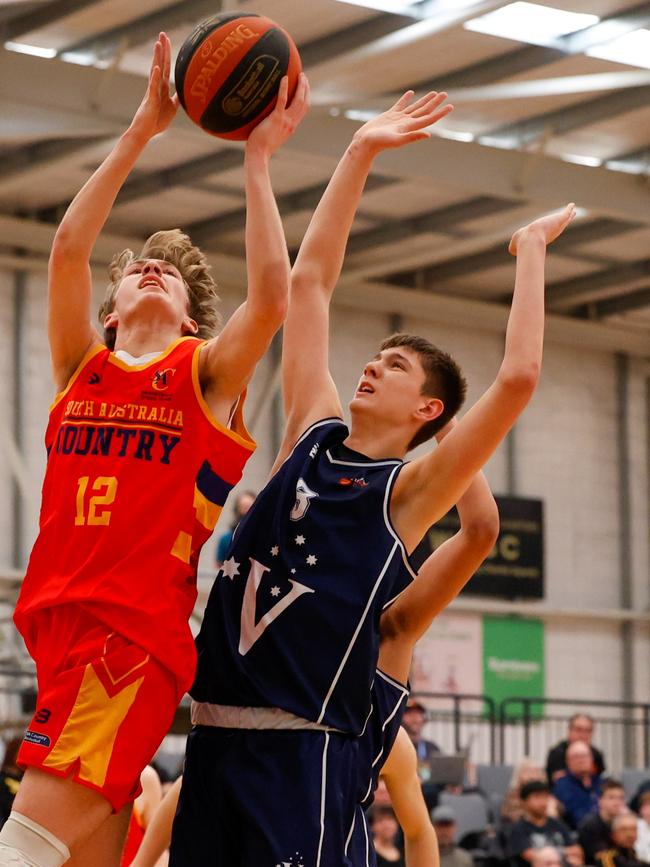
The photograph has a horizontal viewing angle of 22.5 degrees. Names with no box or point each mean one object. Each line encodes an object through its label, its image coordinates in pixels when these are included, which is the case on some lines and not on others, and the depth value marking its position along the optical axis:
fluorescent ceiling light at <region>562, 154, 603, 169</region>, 17.03
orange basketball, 4.48
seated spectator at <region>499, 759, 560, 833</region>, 12.59
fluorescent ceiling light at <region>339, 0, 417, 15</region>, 13.80
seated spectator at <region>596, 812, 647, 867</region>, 12.54
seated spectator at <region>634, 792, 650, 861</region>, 12.84
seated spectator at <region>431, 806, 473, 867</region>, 11.16
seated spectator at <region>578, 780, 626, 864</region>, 12.58
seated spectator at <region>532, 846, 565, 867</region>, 11.24
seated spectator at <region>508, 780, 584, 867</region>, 11.91
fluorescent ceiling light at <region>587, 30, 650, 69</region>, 14.26
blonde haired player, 3.84
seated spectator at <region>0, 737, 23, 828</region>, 9.50
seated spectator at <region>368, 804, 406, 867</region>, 10.67
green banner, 20.80
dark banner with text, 21.08
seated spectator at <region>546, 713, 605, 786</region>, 14.52
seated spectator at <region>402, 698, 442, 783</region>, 13.34
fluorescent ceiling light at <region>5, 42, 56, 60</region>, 14.56
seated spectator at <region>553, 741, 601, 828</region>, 13.98
